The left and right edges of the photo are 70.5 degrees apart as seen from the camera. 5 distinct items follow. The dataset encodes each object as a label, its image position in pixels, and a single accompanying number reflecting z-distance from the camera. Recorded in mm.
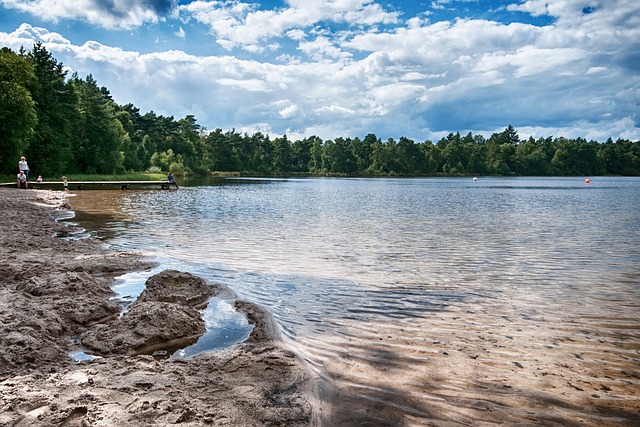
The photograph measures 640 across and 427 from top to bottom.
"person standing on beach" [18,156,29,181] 38281
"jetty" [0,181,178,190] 48481
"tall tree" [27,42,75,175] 55531
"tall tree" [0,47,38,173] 43875
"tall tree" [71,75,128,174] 70562
